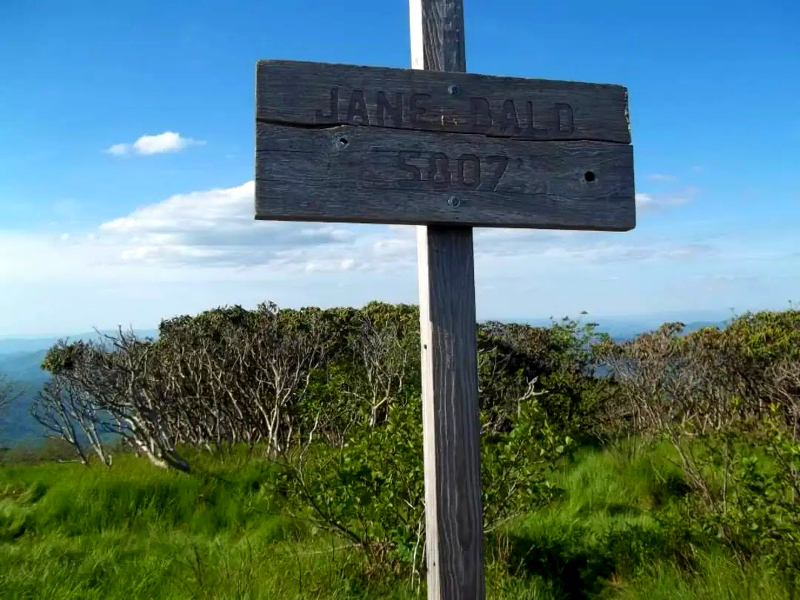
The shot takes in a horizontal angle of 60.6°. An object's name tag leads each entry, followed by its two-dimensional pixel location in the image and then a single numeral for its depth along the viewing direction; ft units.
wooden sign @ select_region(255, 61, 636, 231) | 6.31
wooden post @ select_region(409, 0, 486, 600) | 6.64
